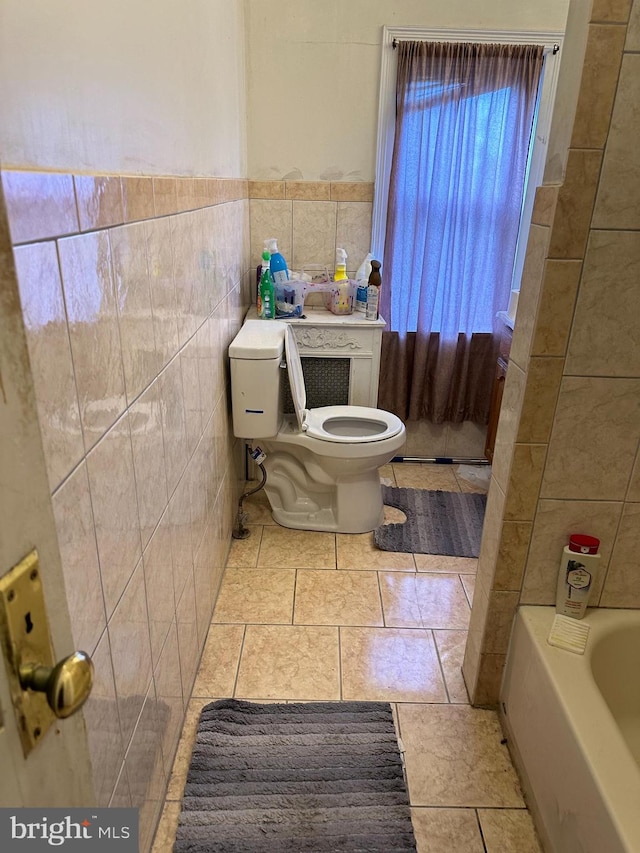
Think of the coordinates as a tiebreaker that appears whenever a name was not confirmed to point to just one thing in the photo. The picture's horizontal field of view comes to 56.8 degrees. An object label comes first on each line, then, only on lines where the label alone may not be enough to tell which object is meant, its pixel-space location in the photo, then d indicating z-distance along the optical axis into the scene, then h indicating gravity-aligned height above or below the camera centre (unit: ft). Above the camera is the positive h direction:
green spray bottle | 8.81 -1.49
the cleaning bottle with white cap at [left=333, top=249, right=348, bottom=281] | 9.33 -1.11
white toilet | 7.39 -3.24
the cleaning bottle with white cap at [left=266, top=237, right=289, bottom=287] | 9.02 -1.10
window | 8.66 +1.07
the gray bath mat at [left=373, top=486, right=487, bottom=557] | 8.33 -4.61
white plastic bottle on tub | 4.89 -2.88
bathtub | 3.60 -3.52
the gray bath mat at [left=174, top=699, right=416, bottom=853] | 4.51 -4.60
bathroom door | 1.40 -0.84
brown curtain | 8.72 -0.36
